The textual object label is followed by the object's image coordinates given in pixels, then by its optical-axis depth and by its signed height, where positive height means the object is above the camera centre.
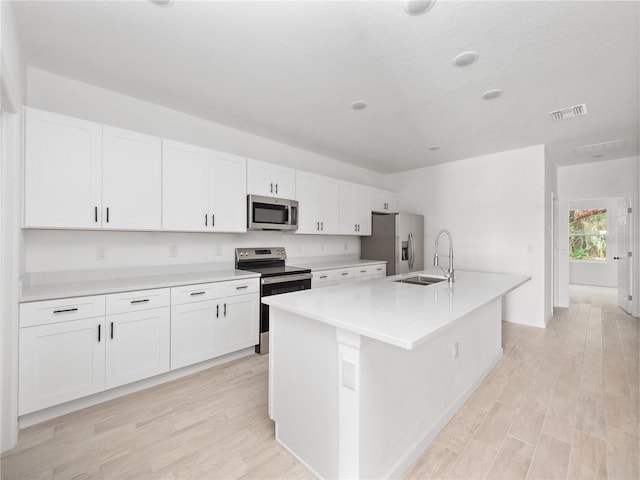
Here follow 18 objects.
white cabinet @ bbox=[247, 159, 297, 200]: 3.46 +0.76
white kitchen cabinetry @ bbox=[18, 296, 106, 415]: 1.92 -0.78
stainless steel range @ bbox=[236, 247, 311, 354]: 3.23 -0.38
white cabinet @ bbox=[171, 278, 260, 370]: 2.61 -0.77
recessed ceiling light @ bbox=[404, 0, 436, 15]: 1.63 +1.34
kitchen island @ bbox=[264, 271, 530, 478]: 1.37 -0.74
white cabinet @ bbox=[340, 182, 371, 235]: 4.62 +0.52
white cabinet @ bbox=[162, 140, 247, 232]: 2.80 +0.53
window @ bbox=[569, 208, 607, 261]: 7.82 +0.19
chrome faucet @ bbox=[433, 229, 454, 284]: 2.57 -0.28
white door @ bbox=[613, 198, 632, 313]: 4.95 -0.27
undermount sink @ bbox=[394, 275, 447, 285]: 2.96 -0.40
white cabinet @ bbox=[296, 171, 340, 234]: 4.02 +0.54
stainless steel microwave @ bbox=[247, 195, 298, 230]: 3.41 +0.34
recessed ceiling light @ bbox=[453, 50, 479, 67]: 2.09 +1.34
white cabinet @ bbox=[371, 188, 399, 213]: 5.21 +0.74
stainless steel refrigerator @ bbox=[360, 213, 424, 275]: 4.86 -0.02
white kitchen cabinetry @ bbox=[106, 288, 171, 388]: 2.24 -0.77
